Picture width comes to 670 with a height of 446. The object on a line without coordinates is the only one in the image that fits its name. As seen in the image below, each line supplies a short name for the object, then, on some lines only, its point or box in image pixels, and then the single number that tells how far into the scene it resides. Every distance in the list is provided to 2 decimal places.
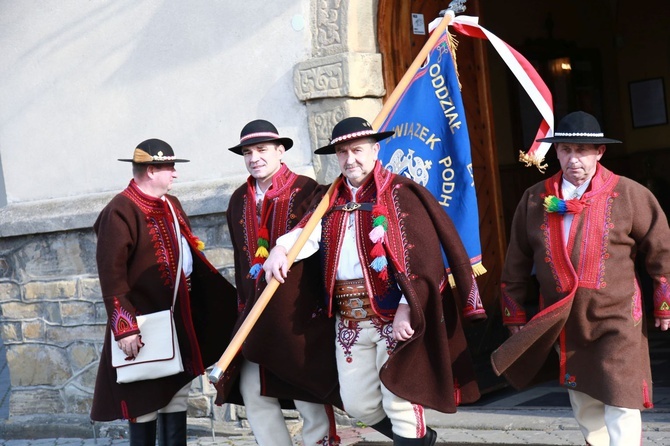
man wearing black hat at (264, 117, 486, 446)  4.66
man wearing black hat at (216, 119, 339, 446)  5.01
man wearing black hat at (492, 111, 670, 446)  4.54
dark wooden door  7.19
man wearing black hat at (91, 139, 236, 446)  5.43
